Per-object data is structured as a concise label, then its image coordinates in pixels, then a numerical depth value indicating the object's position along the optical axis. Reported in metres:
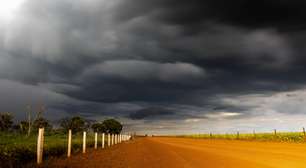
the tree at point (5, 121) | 54.12
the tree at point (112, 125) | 103.44
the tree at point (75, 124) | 68.16
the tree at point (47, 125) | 56.94
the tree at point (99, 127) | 92.97
